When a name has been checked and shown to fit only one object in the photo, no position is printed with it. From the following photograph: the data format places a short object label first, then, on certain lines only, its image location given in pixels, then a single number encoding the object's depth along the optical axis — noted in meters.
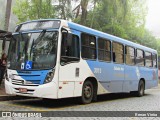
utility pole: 19.48
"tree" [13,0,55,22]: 19.92
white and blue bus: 10.62
